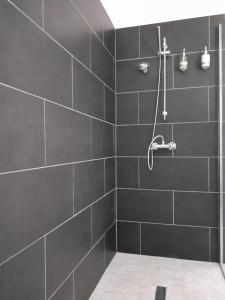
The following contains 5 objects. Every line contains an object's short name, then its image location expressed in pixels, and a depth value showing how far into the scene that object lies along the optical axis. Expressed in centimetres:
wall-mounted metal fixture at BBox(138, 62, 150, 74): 223
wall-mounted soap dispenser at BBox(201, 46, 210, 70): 208
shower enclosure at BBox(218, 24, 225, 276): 207
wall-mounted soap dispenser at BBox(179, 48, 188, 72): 214
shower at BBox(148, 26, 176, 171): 219
